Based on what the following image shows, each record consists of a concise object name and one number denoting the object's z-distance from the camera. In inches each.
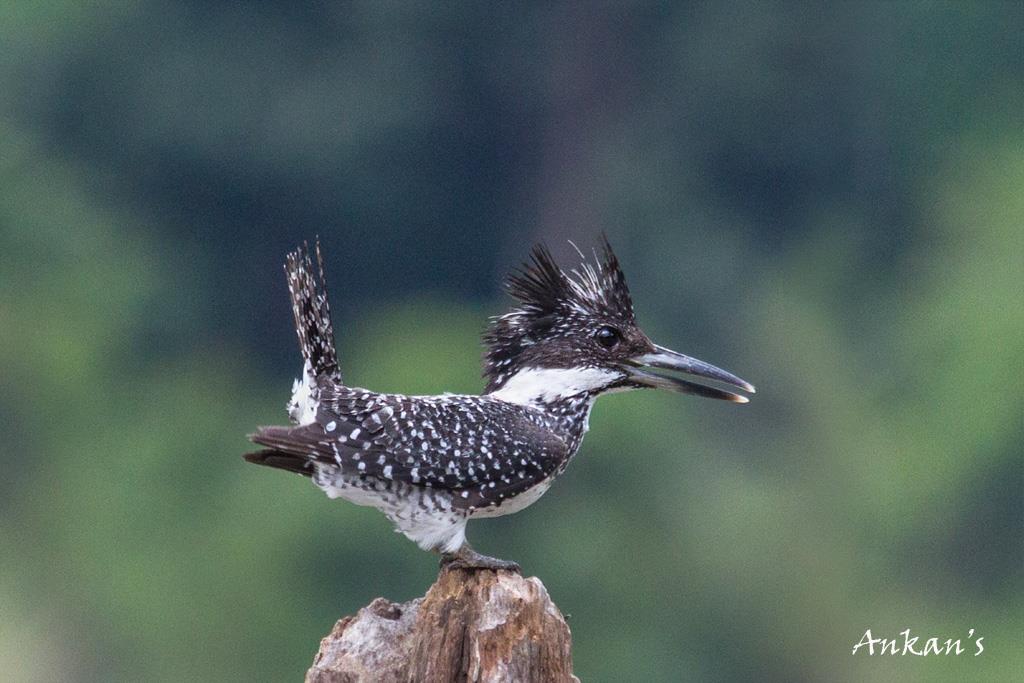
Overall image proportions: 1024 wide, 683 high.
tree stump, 548.4
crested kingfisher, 593.0
